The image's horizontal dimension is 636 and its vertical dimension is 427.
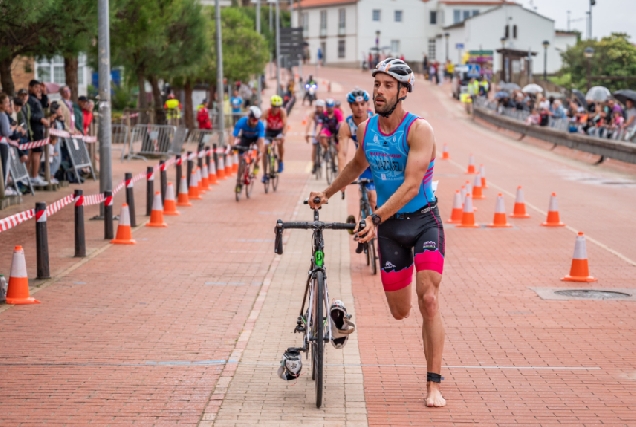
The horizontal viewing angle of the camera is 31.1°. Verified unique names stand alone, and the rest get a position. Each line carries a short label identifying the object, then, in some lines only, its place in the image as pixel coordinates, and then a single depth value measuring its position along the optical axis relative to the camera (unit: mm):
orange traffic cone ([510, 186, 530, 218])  19625
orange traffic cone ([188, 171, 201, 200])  23375
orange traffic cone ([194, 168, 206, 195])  23631
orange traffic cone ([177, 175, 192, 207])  21641
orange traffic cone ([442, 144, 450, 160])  38109
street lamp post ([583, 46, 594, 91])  49425
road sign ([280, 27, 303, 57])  67812
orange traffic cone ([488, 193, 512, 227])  18208
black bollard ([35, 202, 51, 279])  11977
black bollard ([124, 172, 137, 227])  17234
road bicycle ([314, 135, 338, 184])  26703
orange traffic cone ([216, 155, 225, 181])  29341
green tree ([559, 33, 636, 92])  78938
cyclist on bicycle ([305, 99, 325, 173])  25500
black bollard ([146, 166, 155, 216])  18825
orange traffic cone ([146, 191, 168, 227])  17969
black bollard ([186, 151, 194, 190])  24428
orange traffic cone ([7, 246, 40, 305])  11086
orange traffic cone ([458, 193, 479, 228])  18188
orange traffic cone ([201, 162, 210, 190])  25750
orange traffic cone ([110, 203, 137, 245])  15742
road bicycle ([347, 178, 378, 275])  13298
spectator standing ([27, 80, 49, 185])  21703
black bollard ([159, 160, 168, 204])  20469
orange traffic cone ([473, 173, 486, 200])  23433
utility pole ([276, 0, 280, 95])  65081
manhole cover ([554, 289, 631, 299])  11680
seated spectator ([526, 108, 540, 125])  48425
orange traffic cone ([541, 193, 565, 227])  18188
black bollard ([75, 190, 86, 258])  13906
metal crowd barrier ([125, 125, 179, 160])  33031
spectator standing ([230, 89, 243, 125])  54297
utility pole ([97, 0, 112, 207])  17891
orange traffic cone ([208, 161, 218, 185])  27547
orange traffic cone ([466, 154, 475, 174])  31189
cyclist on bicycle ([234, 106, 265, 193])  22625
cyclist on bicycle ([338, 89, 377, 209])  13656
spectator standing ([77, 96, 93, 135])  27078
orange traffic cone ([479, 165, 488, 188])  25502
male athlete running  7219
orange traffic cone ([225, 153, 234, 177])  30875
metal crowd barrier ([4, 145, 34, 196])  19509
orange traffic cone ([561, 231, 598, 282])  12609
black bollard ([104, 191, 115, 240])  15859
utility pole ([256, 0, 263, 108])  59212
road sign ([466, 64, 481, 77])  77438
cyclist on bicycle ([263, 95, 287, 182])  24614
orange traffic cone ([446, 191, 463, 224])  18859
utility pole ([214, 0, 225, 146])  37228
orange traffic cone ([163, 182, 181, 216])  19938
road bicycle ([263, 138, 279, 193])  23922
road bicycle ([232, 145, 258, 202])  22158
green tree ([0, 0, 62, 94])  17875
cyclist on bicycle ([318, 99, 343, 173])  24531
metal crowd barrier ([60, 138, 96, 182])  24472
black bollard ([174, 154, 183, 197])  22734
